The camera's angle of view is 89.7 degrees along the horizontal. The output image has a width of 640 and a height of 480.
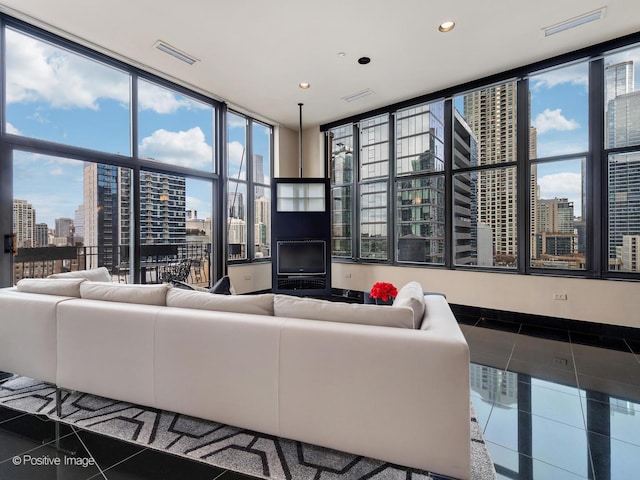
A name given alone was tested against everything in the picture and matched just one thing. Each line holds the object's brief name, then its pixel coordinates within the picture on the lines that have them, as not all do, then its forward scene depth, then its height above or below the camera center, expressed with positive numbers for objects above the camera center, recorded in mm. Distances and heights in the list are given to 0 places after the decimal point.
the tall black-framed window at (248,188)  5500 +909
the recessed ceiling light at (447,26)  3207 +2154
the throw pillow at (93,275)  2786 -326
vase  3000 -608
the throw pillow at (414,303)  1699 -360
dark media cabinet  5215 -158
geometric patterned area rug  1509 -1093
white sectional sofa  1371 -636
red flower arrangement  2922 -491
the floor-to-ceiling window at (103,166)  3275 +901
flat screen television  5223 -307
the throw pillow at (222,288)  2420 -377
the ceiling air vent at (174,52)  3551 +2149
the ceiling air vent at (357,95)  4792 +2190
